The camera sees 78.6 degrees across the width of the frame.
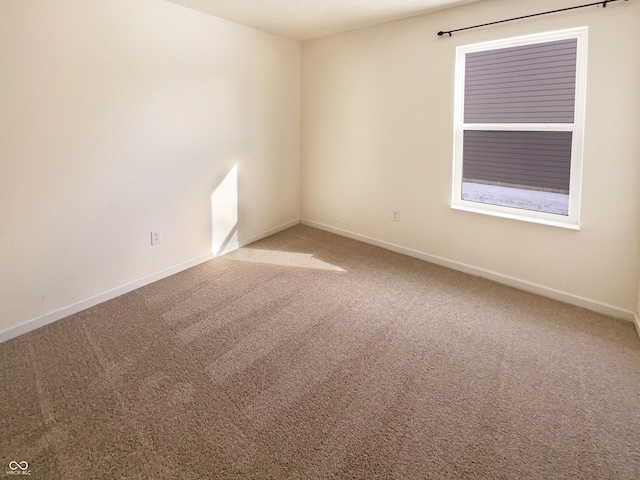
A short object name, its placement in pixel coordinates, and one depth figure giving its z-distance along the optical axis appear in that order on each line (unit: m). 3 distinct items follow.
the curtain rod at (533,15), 2.64
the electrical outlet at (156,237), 3.48
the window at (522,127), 2.99
